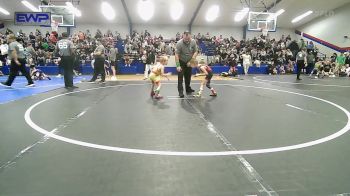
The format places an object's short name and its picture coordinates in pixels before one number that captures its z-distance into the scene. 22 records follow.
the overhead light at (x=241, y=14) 23.85
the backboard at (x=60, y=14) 16.10
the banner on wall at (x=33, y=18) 16.22
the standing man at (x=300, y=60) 13.81
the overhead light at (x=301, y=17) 25.56
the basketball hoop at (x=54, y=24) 15.98
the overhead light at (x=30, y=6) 21.53
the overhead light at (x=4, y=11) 23.16
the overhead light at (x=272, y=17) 18.08
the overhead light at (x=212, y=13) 23.90
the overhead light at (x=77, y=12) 18.06
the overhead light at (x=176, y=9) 22.70
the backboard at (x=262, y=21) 18.11
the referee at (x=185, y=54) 7.68
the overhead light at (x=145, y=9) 22.55
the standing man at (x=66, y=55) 9.31
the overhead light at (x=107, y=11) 22.64
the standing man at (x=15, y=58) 8.91
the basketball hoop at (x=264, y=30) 18.23
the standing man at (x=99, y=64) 11.84
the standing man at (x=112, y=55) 15.56
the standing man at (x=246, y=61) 19.81
